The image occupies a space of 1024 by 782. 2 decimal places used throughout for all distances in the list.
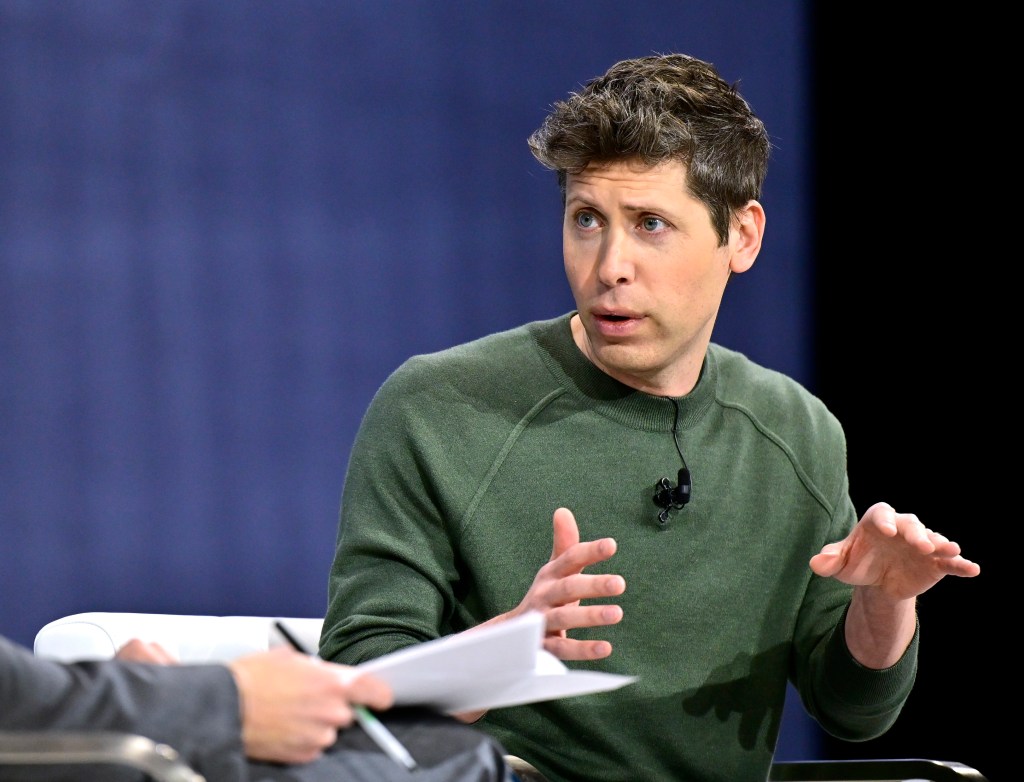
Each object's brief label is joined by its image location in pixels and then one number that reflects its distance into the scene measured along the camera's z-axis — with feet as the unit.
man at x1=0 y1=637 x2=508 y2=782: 22.77
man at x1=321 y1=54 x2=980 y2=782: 24.29
